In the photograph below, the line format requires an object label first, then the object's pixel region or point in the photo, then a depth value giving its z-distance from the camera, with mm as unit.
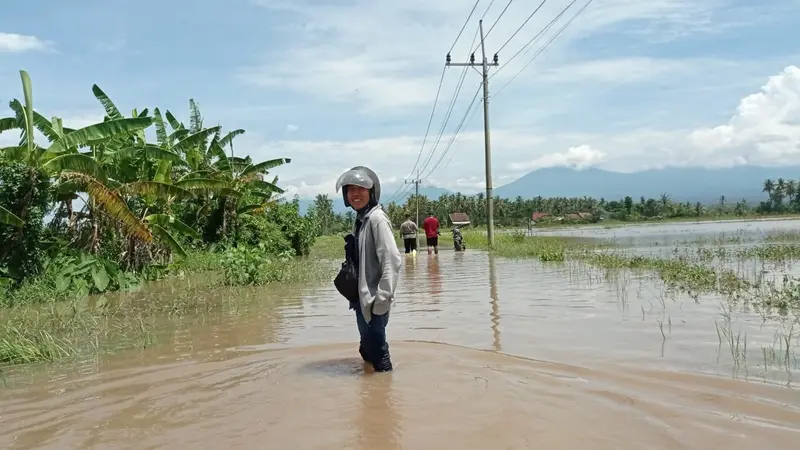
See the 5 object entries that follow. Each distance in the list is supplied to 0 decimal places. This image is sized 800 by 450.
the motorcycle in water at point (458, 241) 23453
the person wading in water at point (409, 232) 20891
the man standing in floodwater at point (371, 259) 4949
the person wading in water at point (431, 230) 21234
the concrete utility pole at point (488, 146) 24578
